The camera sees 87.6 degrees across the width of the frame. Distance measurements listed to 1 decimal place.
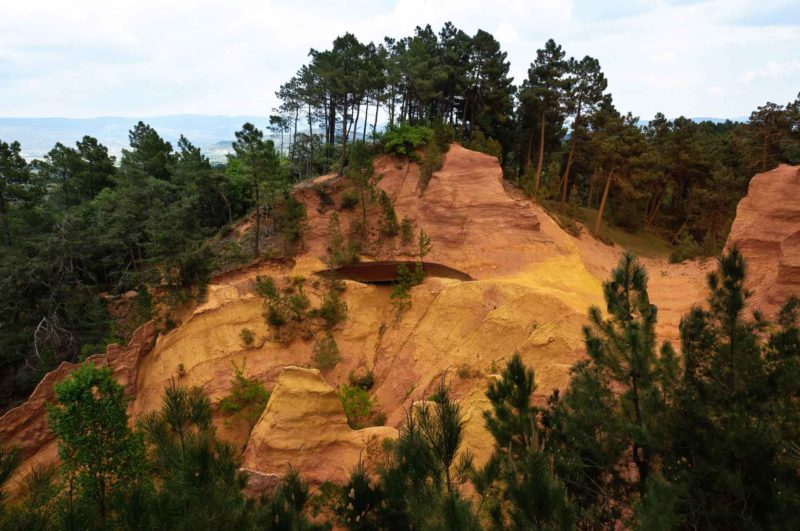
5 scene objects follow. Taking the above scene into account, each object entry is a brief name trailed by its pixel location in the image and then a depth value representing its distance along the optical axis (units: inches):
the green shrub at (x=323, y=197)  1100.5
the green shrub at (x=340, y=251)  935.7
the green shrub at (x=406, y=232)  988.6
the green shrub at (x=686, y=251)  1000.9
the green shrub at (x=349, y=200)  1084.5
